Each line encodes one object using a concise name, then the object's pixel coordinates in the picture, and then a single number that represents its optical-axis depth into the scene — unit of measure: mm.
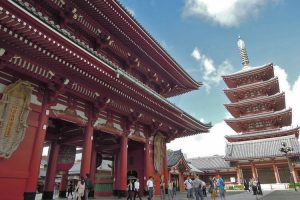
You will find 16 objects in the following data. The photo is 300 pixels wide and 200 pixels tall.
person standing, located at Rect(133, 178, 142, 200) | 13484
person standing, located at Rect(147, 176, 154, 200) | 13661
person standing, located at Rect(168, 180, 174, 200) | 16825
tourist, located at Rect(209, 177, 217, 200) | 16903
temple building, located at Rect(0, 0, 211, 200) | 8391
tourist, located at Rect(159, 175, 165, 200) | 15465
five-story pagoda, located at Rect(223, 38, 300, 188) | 34469
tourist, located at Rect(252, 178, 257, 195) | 20744
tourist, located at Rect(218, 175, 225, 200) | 15283
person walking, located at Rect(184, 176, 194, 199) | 15766
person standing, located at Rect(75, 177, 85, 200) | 10305
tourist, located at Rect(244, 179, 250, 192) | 31239
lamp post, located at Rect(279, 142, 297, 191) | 27125
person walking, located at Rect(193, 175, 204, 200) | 14412
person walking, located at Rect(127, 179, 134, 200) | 12967
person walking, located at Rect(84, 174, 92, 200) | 10626
